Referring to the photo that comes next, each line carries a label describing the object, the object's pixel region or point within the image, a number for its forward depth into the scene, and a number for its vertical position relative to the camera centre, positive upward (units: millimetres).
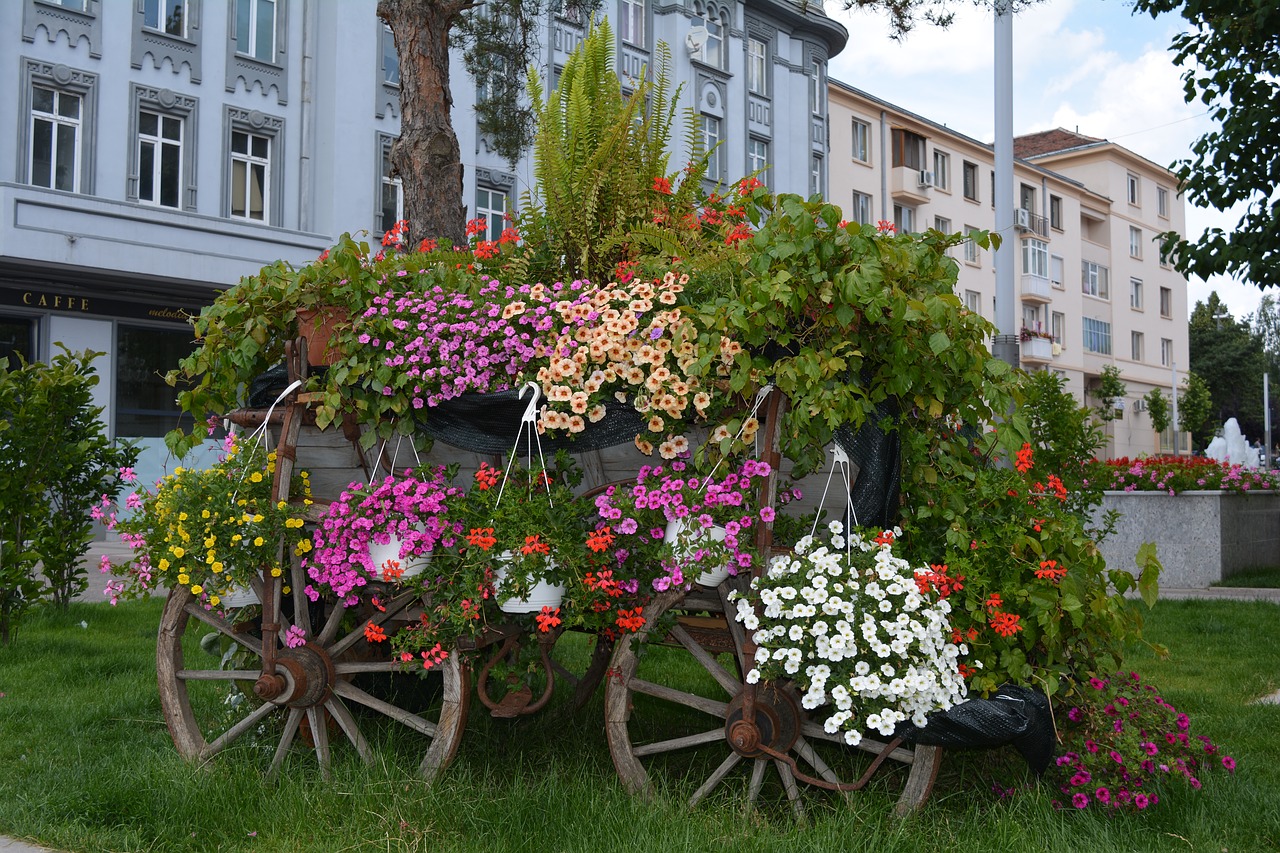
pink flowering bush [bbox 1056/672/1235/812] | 3477 -830
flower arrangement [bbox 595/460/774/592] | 3357 -122
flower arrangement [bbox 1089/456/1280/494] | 11422 +52
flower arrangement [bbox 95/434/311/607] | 3791 -170
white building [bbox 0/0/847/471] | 15945 +4875
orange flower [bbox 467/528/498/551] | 3471 -187
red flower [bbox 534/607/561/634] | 3414 -421
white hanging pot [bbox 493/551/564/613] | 3492 -367
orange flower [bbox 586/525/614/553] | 3399 -184
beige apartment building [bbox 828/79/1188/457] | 36625 +9377
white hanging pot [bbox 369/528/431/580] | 3619 -258
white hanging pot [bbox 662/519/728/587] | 3354 -190
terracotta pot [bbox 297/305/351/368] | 3908 +493
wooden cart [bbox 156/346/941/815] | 3475 -715
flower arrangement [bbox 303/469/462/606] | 3611 -164
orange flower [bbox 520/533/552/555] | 3402 -205
